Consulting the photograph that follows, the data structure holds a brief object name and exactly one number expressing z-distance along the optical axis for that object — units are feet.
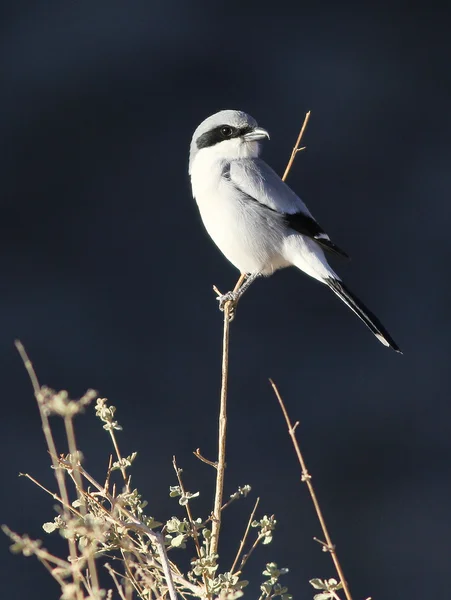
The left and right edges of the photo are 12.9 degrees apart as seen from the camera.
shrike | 24.12
